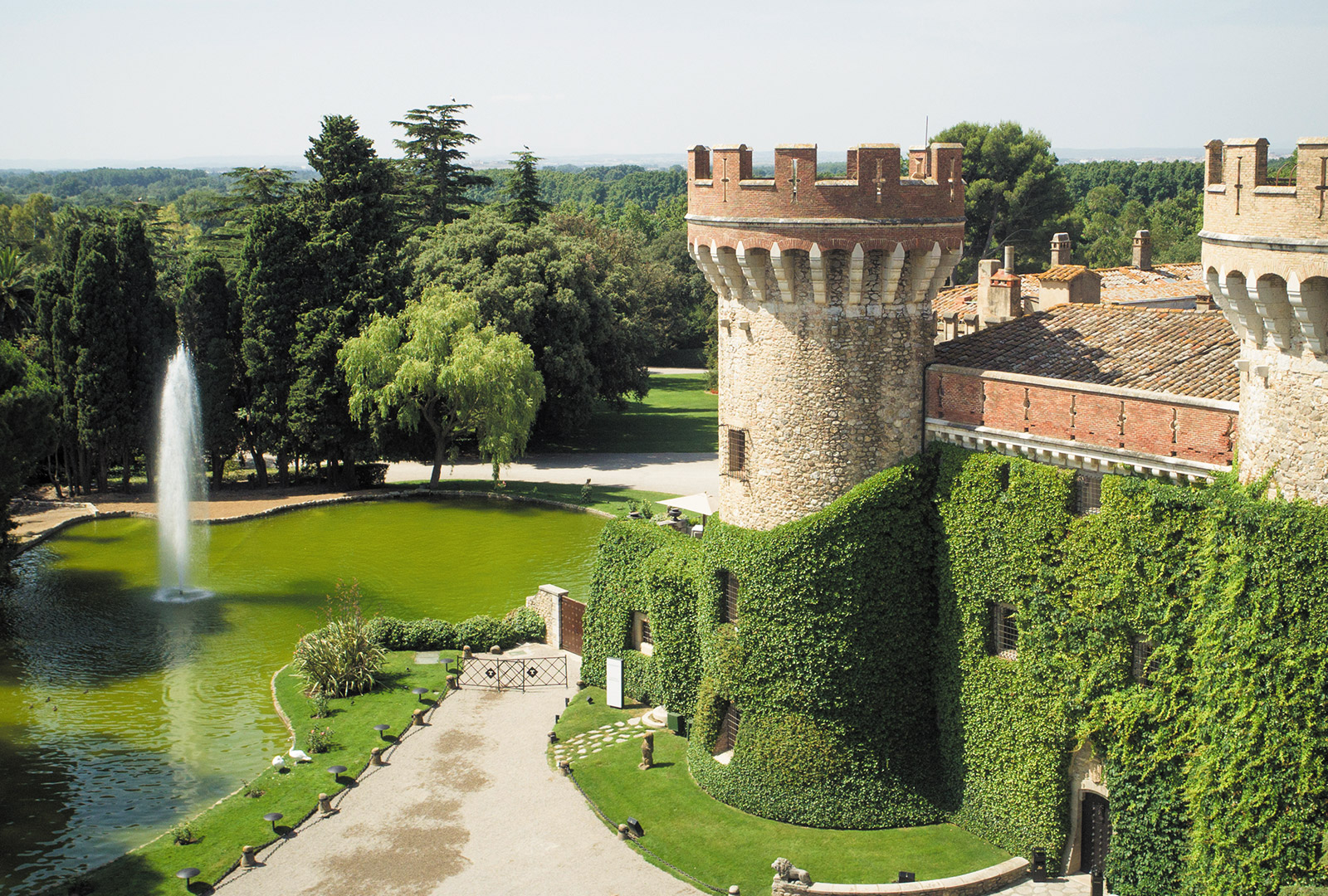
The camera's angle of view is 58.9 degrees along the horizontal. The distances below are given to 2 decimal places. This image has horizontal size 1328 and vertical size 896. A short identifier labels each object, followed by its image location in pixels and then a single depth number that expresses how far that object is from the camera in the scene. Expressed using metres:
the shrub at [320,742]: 26.88
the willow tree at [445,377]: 47.75
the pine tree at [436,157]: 75.38
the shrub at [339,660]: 30.12
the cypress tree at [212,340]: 50.91
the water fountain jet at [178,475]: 40.56
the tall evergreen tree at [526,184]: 70.56
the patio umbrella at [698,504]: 32.53
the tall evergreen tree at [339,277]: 49.94
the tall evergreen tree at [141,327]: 49.34
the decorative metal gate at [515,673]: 30.67
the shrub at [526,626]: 33.12
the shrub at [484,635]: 32.84
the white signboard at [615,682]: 28.44
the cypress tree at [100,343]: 48.50
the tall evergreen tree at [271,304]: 50.12
